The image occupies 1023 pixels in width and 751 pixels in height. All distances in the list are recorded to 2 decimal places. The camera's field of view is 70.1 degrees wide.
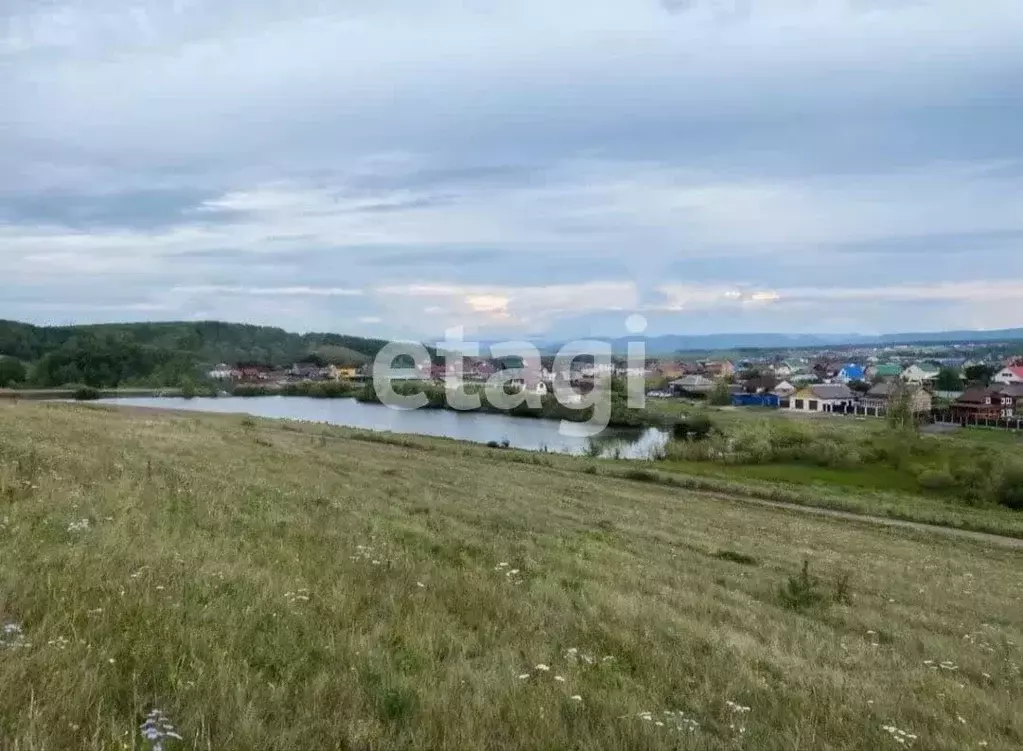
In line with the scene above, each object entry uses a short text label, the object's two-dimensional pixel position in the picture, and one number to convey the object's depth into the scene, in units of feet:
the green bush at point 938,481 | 137.34
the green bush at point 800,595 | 30.25
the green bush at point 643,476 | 112.88
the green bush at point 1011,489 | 124.16
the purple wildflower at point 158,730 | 9.80
